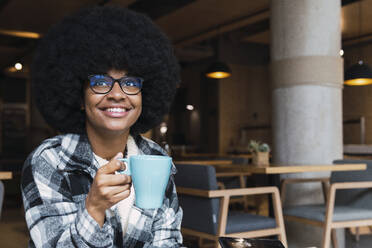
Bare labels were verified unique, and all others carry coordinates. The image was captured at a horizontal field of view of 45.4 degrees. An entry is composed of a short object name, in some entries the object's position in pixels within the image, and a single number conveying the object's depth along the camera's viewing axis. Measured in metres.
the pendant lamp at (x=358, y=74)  6.52
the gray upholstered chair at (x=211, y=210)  2.81
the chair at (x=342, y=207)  3.17
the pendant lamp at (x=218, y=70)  7.93
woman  1.02
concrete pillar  3.87
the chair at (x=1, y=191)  1.84
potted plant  3.90
